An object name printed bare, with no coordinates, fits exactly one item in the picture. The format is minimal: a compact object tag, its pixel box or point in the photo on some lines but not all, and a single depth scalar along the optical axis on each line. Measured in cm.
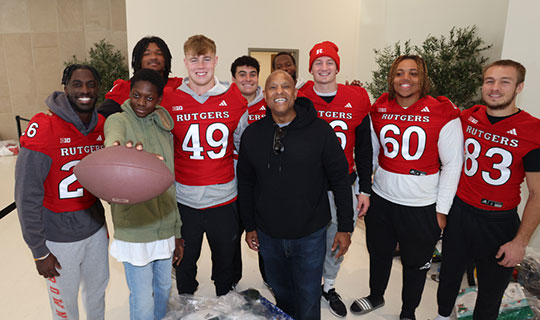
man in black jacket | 166
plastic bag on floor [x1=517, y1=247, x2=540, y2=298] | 242
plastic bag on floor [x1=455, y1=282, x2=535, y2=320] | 214
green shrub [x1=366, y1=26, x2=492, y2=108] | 395
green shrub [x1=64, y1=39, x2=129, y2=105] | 709
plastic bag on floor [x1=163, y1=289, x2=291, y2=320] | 169
